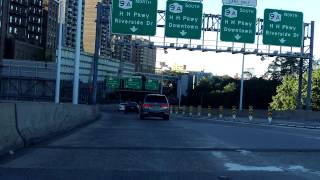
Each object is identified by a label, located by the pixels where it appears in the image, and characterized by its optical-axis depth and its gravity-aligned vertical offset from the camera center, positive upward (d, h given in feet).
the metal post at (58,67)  113.82 +5.48
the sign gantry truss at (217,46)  149.28 +13.54
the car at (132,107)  222.48 -2.99
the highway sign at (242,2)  147.23 +23.86
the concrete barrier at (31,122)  46.47 -2.53
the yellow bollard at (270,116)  146.25 -3.15
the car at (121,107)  271.55 -3.91
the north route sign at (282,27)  149.07 +18.48
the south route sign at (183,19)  144.56 +19.13
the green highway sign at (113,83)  323.39 +8.04
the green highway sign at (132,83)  336.59 +8.57
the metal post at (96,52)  142.62 +10.61
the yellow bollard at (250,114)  165.78 -3.12
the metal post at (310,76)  154.20 +7.29
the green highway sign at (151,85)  341.21 +7.98
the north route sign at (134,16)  139.95 +18.69
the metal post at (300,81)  160.29 +6.15
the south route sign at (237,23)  147.74 +18.99
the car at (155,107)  130.62 -1.59
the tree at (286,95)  364.79 +5.38
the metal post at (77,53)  103.41 +7.45
